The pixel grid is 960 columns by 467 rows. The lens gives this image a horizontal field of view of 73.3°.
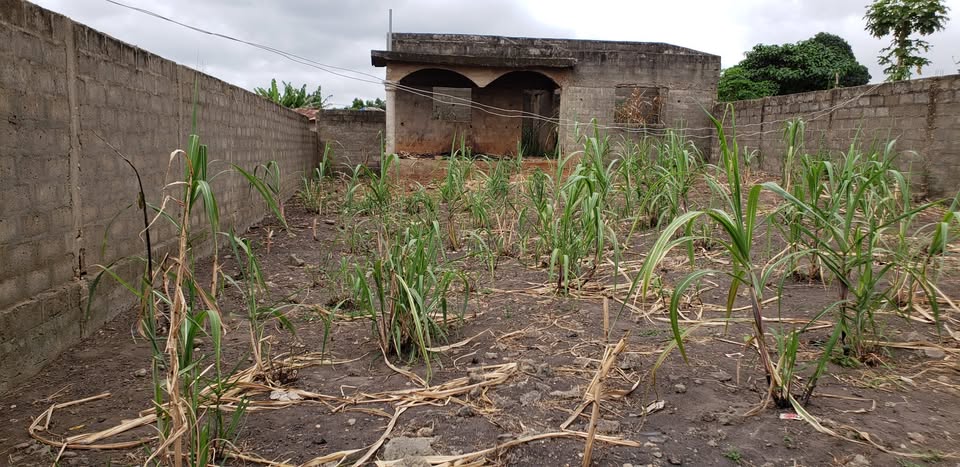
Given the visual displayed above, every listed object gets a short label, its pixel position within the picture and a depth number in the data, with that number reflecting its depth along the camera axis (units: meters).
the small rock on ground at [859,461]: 1.65
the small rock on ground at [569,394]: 2.15
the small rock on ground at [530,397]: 2.11
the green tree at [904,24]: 16.06
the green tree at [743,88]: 21.28
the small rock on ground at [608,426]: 1.90
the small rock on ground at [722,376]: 2.22
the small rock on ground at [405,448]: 1.79
